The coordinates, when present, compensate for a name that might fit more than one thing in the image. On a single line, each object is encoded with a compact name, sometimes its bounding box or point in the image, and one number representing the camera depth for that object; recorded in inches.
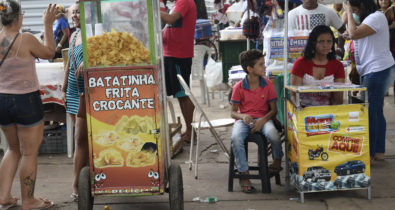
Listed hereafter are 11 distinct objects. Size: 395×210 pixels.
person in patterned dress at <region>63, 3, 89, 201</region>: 193.6
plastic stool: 208.2
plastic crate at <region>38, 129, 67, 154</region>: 290.7
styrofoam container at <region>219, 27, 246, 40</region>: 366.3
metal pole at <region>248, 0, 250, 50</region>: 291.9
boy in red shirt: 209.5
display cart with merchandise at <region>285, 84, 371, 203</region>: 191.6
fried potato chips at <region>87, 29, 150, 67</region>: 171.5
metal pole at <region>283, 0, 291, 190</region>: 211.3
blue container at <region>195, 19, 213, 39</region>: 408.5
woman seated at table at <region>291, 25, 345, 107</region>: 210.7
